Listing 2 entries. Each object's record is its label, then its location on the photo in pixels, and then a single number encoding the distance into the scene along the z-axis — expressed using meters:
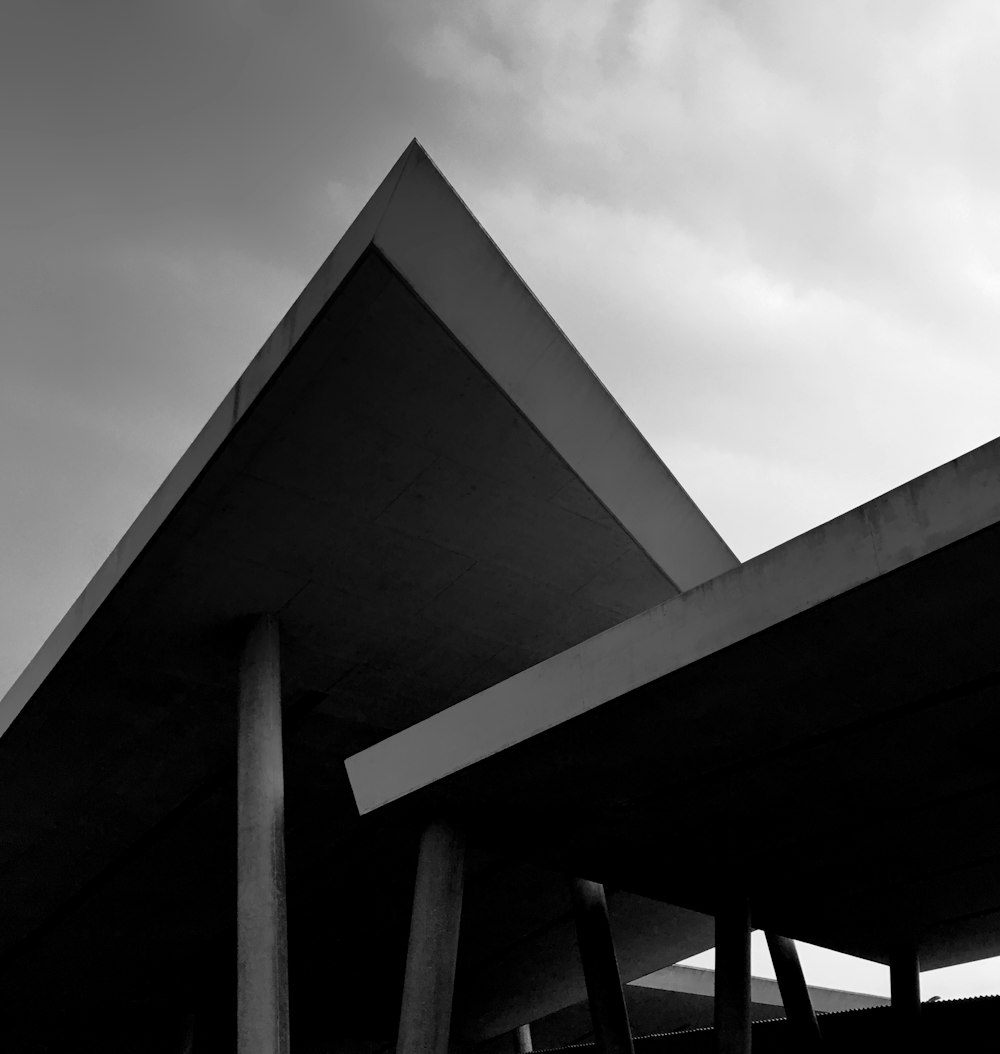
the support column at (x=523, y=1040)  28.48
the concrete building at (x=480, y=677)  7.44
